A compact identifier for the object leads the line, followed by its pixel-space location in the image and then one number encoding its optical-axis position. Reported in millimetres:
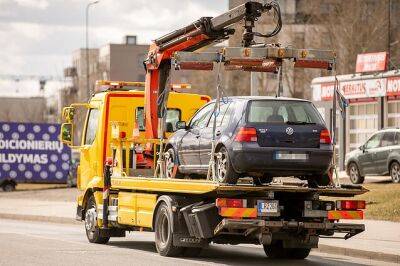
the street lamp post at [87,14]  74006
